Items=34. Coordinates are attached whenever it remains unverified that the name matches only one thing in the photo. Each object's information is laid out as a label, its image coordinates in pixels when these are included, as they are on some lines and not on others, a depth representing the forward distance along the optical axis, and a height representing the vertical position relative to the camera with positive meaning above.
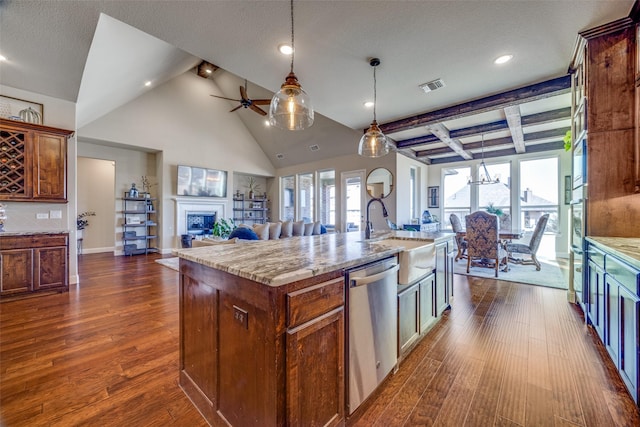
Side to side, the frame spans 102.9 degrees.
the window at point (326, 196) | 8.40 +0.54
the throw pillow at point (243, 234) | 4.02 -0.35
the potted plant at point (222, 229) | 6.78 -0.46
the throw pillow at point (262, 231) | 4.93 -0.37
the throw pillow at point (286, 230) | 5.92 -0.42
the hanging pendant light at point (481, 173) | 7.20 +1.11
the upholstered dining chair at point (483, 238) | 4.52 -0.47
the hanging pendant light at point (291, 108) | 2.27 +0.98
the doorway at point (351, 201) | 7.50 +0.33
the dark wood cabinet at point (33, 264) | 3.25 -0.69
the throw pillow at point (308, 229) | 6.47 -0.43
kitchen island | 1.05 -0.58
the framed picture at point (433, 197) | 8.13 +0.48
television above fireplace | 7.41 +0.93
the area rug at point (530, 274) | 4.07 -1.13
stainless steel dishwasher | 1.41 -0.70
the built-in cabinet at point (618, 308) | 1.45 -0.66
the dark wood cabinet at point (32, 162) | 3.35 +0.70
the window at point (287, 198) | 9.67 +0.54
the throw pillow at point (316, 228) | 6.70 -0.42
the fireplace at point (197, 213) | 7.44 -0.03
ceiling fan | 5.03 +2.30
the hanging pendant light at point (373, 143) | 3.30 +0.91
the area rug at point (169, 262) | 5.29 -1.13
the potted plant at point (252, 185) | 9.70 +1.03
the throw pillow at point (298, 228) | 6.18 -0.39
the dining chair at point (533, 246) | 4.71 -0.68
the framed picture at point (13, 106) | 3.41 +1.47
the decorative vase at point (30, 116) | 3.50 +1.35
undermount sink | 1.88 -0.39
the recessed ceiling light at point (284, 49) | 2.80 +1.84
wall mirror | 6.73 +0.80
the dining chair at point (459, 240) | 5.50 -0.61
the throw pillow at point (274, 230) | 5.31 -0.38
